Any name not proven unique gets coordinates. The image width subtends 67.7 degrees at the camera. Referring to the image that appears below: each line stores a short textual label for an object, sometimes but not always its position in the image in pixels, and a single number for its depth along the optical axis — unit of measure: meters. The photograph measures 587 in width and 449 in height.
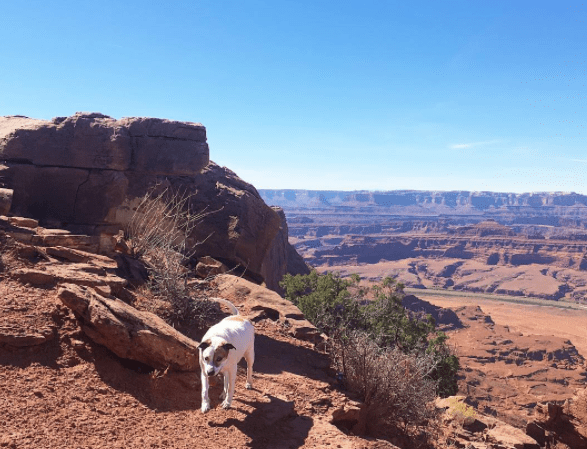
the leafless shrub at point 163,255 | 7.64
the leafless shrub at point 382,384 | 6.94
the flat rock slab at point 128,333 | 5.42
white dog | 5.00
